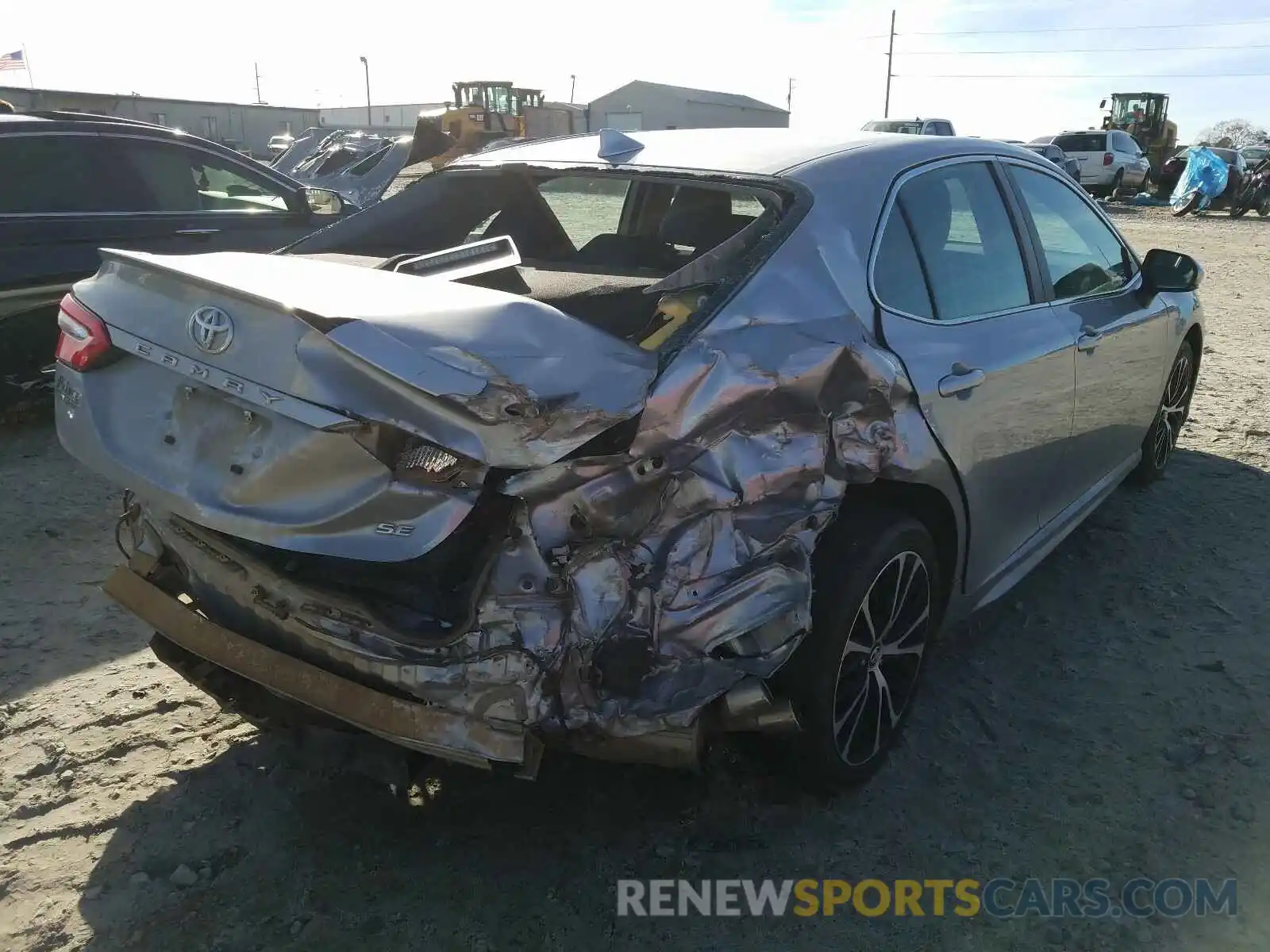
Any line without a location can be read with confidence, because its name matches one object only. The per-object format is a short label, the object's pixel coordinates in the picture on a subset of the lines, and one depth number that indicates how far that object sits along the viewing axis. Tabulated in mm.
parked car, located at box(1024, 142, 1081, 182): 23969
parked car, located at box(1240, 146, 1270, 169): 30891
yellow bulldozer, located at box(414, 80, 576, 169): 26984
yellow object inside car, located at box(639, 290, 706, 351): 2182
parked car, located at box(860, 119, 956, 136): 23941
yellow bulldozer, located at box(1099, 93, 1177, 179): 31562
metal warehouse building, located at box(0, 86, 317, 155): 36062
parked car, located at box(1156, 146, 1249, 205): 24516
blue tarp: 23797
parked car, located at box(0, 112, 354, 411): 5109
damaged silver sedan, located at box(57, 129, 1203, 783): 1919
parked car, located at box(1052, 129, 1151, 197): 25625
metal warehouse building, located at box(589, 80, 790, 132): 60438
